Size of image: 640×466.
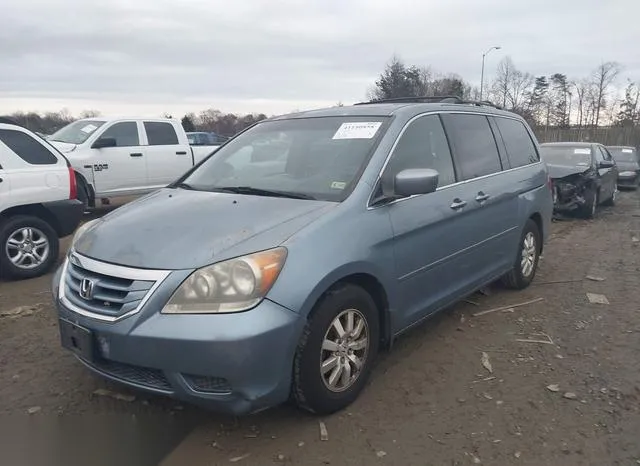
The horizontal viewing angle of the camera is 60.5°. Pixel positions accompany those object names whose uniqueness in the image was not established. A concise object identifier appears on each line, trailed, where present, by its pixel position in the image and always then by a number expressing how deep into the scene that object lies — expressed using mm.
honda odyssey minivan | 2668
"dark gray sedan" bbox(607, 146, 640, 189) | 17234
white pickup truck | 9859
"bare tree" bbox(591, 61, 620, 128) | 57344
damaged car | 10727
